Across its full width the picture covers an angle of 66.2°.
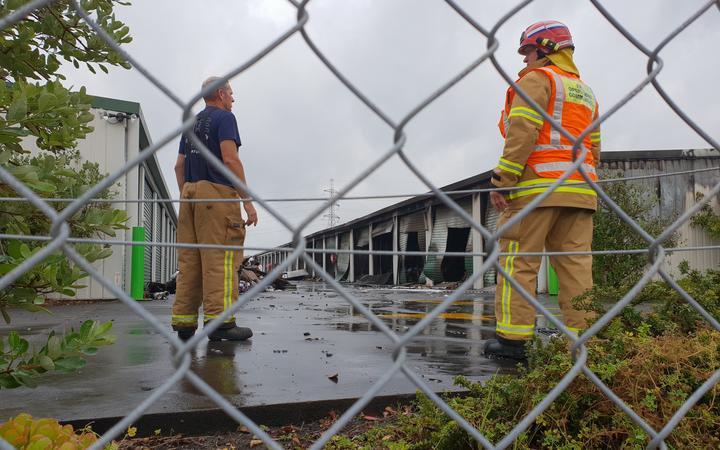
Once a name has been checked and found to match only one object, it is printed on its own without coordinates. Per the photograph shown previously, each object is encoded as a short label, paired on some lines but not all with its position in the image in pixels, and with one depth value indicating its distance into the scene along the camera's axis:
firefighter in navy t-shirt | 4.21
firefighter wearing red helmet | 3.39
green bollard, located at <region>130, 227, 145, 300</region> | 10.80
